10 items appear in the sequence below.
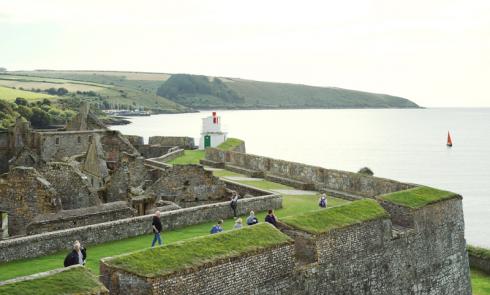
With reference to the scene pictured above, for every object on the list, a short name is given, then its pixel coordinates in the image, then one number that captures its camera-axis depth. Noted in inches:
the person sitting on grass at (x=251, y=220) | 682.8
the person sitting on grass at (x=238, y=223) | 677.9
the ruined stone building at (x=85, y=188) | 795.4
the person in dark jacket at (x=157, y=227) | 636.7
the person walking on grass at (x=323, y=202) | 878.4
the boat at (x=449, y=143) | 4796.3
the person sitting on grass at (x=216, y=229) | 646.1
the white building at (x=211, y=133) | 1996.8
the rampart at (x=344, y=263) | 456.8
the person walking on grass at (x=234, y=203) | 831.1
